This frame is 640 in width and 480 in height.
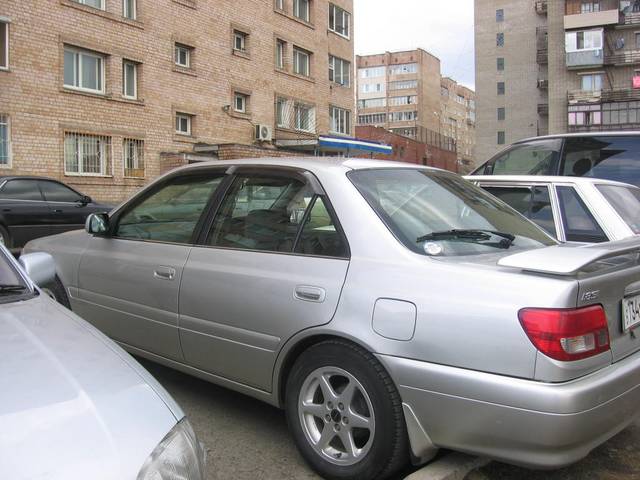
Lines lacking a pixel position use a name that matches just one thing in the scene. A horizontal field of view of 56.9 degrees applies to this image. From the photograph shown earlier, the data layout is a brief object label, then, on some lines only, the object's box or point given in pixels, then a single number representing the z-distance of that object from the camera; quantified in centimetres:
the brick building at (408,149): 4931
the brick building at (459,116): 10806
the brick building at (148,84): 1831
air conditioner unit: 2691
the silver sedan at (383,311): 234
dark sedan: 1064
